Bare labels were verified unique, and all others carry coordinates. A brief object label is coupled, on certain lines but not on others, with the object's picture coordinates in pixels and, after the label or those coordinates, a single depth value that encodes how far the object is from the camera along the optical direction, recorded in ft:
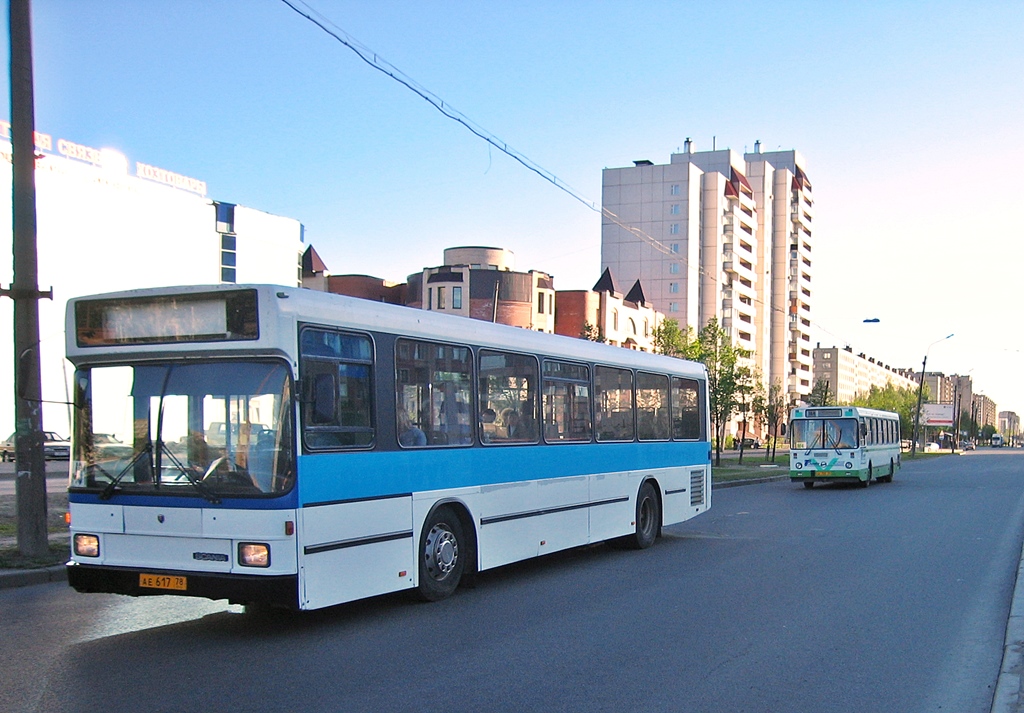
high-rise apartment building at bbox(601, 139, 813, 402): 358.84
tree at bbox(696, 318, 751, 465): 138.82
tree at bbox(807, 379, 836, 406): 238.21
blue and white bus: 25.40
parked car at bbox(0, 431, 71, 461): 156.25
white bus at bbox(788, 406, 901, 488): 103.50
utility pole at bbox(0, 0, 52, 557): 38.06
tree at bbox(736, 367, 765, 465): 146.20
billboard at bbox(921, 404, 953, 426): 399.65
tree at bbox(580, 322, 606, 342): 176.37
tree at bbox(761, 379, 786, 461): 184.79
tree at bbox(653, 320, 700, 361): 149.06
